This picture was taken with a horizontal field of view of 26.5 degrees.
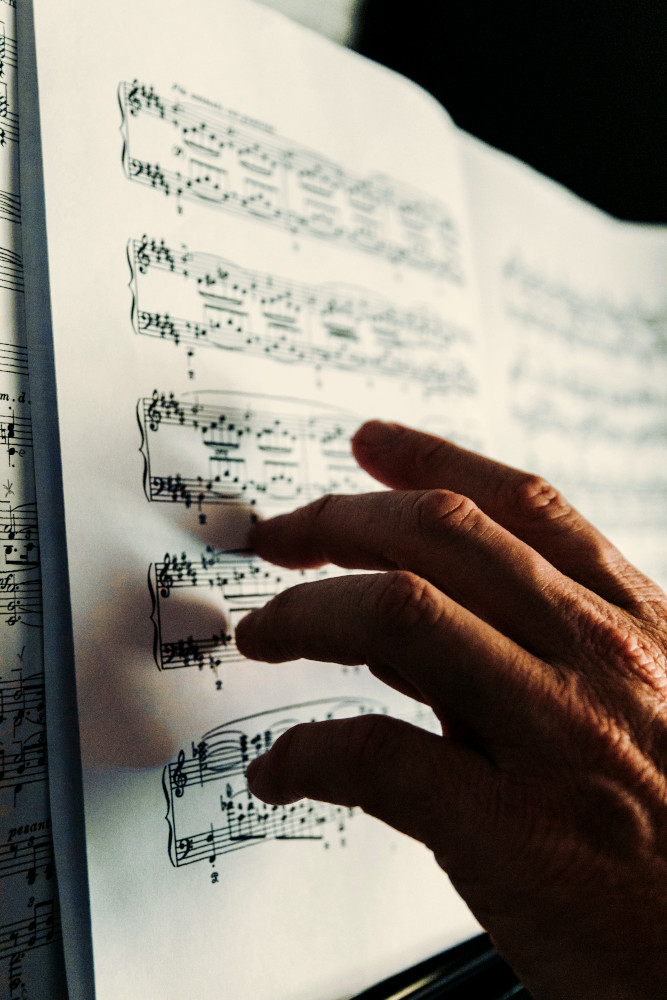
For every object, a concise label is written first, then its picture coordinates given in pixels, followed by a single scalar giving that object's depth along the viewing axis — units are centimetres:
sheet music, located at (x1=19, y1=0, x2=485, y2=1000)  37
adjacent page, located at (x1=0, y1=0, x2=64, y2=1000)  35
